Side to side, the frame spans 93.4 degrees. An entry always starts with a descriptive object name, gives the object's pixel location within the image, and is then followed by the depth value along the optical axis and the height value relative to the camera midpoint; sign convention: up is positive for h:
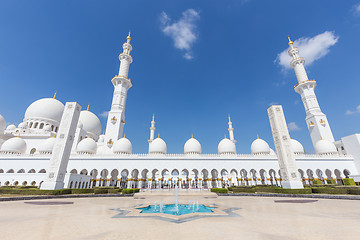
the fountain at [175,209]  8.32 -1.17
